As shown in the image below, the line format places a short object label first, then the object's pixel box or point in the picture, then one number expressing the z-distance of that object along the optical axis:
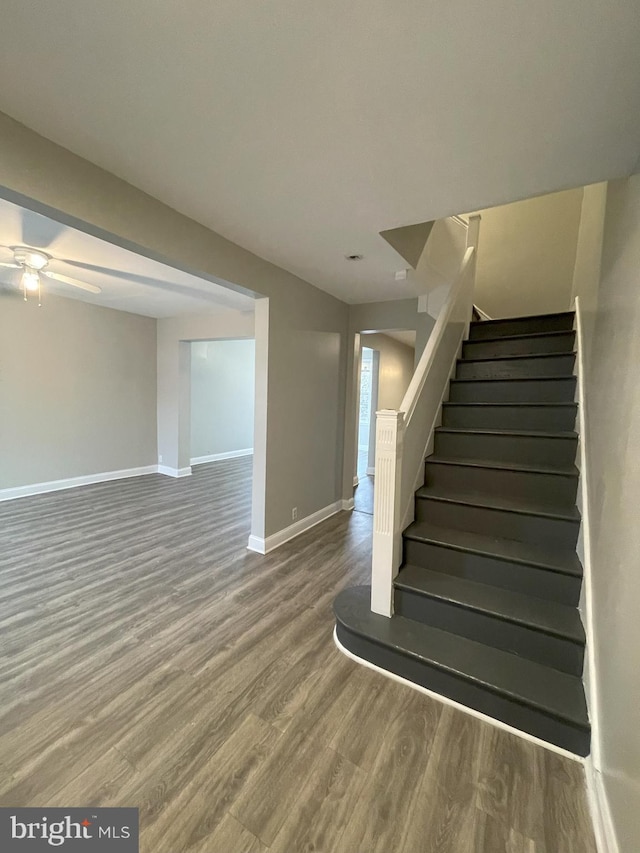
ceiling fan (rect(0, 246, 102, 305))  2.80
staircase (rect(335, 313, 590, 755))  1.61
